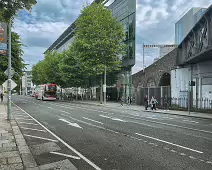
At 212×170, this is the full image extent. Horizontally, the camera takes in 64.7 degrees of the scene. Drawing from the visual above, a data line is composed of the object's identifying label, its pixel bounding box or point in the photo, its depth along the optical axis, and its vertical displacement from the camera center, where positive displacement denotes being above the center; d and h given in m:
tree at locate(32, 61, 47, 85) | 46.75 +4.16
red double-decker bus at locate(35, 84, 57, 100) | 36.06 -1.02
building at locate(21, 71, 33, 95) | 117.52 +1.55
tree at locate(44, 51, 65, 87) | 37.85 +3.84
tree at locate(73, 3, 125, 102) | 24.53 +7.46
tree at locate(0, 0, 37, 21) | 4.29 +2.13
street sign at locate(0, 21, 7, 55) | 6.09 +2.08
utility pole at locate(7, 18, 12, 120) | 10.22 -0.28
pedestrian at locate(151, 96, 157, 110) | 18.01 -1.63
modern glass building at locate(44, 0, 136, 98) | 28.73 +9.02
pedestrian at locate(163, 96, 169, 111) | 17.45 -1.74
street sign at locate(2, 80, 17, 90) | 10.37 +0.19
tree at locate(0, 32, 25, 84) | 21.14 +3.57
